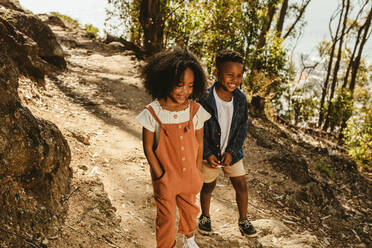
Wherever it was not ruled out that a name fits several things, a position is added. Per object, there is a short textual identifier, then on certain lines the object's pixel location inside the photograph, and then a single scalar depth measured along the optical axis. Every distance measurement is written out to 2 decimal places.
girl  2.14
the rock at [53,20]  14.96
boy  2.59
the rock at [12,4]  7.56
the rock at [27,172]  2.11
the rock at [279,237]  3.08
